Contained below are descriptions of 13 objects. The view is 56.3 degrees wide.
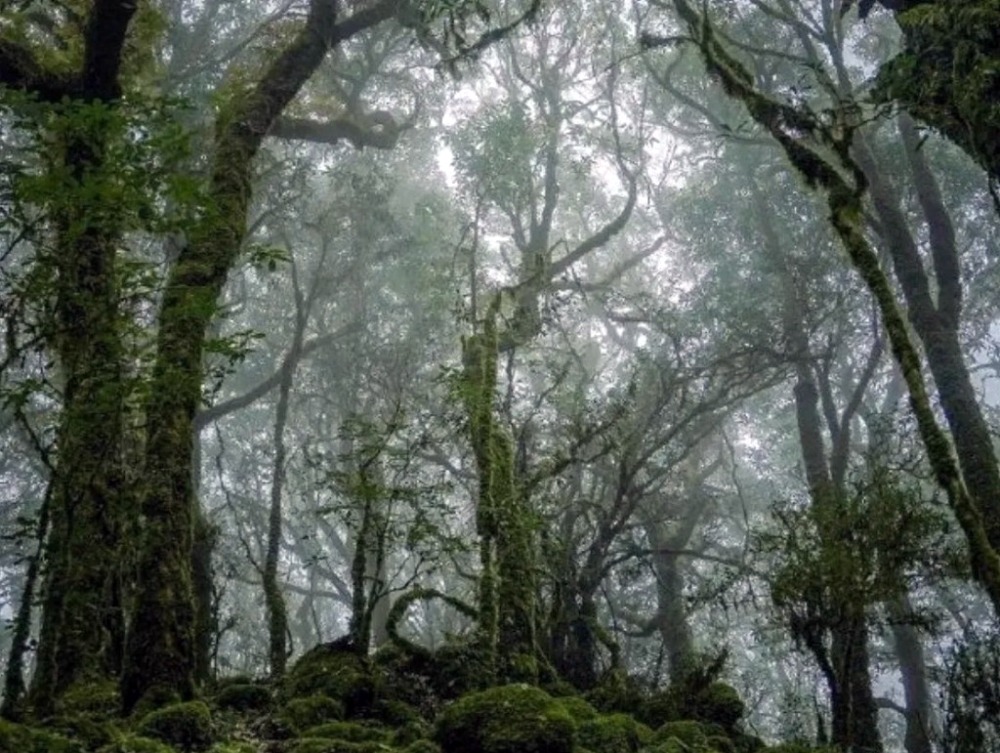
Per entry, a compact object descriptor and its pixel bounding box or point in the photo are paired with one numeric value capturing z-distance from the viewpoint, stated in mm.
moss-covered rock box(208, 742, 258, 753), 4941
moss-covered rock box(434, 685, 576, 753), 5477
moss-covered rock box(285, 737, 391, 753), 5371
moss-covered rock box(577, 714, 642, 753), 6109
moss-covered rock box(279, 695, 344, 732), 6605
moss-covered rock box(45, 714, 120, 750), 4988
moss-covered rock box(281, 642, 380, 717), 7438
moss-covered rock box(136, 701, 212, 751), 5410
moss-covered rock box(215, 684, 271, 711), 7508
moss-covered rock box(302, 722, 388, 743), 5938
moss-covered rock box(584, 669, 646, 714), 9156
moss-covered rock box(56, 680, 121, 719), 6207
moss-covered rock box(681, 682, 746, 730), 8945
